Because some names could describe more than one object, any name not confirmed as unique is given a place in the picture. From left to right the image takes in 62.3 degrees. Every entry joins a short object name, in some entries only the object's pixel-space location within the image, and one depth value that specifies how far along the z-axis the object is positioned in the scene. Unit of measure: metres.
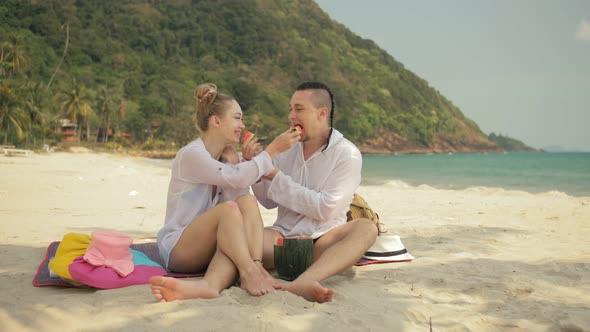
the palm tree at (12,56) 37.66
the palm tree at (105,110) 51.34
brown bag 4.15
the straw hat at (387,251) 4.25
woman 3.25
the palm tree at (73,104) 46.56
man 3.61
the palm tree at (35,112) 32.62
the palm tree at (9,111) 28.16
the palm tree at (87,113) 47.56
